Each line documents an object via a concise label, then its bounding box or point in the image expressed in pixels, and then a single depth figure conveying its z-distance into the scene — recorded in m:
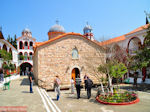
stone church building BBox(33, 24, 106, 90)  14.72
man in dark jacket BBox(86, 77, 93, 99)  8.96
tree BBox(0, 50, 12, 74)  19.40
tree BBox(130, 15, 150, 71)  12.14
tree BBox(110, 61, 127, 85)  9.49
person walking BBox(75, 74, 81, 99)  9.00
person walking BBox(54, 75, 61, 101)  8.29
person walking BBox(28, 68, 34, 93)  9.82
